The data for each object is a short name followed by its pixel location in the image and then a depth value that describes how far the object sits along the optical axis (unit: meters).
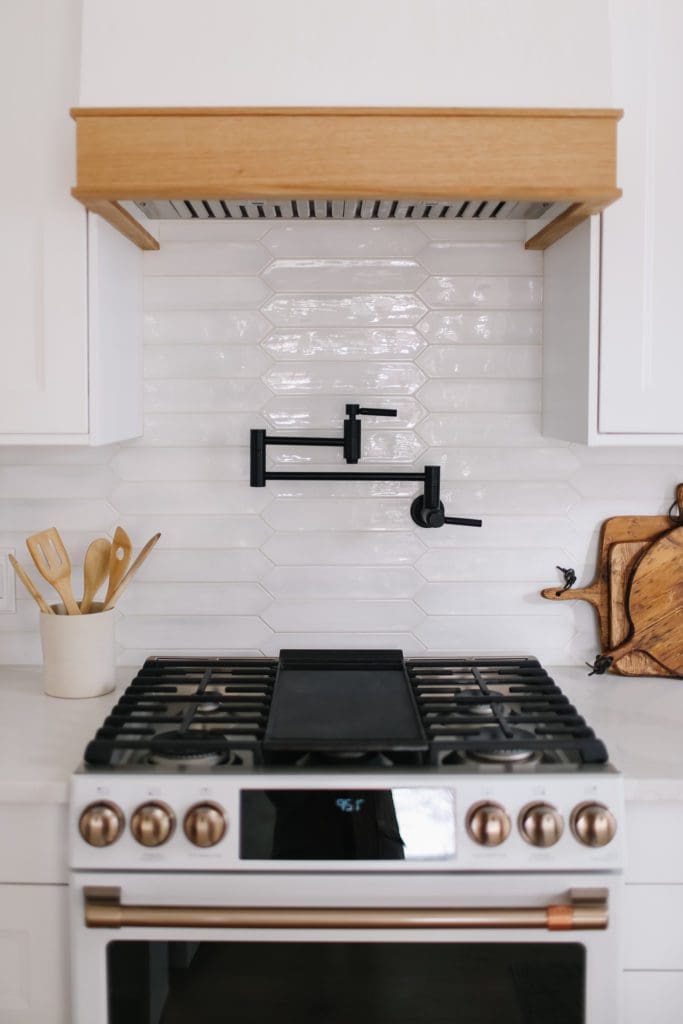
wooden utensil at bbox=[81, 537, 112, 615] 2.03
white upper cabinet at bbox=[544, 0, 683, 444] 1.77
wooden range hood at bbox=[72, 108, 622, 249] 1.64
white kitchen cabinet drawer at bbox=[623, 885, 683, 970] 1.60
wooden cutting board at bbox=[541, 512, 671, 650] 2.17
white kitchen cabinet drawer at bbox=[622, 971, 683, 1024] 1.62
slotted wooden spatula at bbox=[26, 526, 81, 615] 1.96
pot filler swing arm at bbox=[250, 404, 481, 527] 2.05
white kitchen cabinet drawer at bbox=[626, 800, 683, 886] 1.59
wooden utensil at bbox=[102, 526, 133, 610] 2.03
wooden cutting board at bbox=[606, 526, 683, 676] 2.14
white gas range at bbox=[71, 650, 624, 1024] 1.53
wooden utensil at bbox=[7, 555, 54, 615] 1.96
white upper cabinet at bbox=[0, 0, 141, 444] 1.73
